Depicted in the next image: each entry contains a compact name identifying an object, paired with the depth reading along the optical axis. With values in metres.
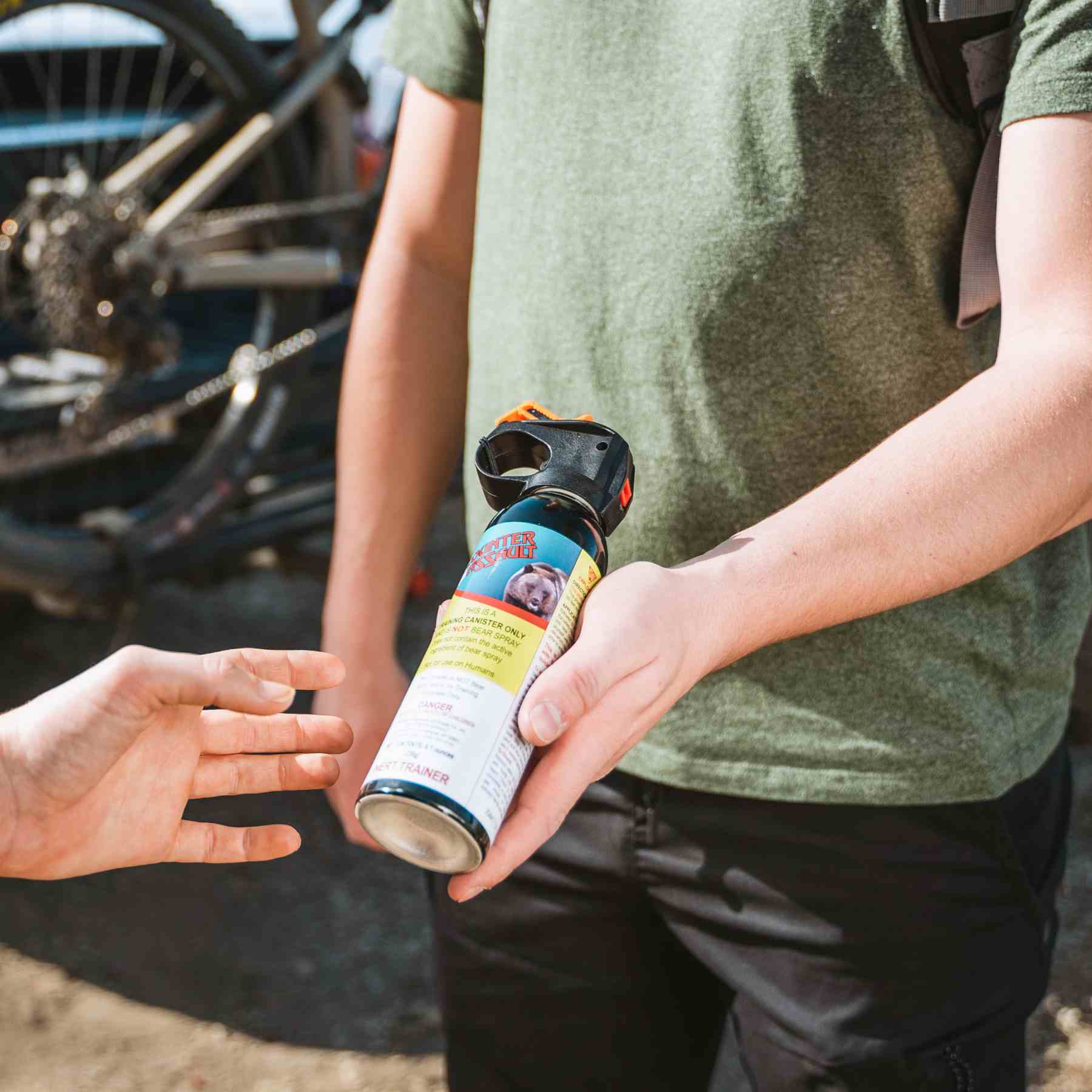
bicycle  2.96
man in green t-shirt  0.84
